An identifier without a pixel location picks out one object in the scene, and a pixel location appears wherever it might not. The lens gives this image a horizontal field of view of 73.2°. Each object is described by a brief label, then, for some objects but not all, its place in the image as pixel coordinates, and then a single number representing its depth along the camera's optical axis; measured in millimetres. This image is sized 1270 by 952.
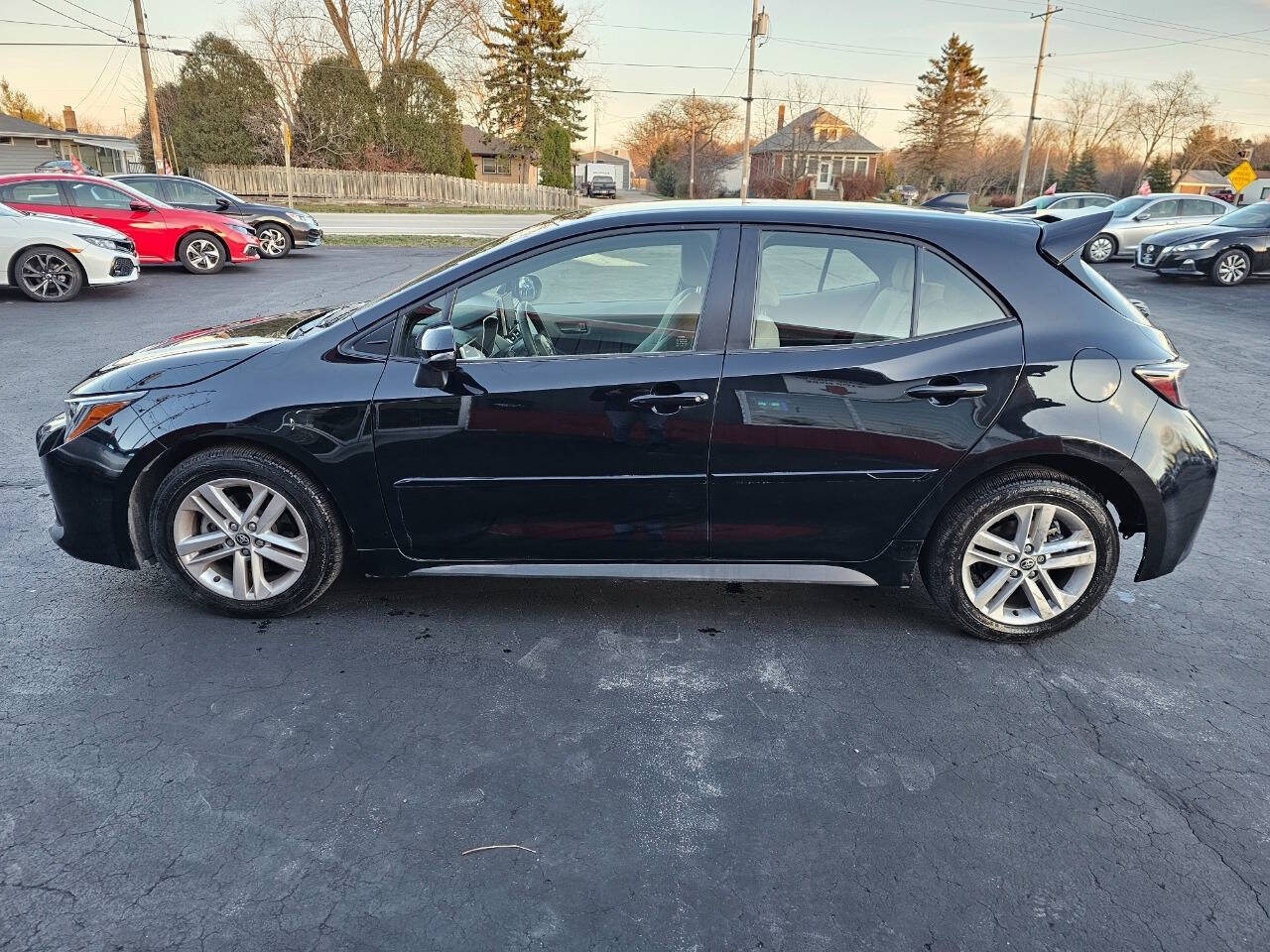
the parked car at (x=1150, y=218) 20578
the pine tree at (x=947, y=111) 65375
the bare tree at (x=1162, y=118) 70438
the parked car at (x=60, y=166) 21466
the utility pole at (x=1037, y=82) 43312
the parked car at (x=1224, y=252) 15828
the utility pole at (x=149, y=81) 26684
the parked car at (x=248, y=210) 16328
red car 13906
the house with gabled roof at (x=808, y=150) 50812
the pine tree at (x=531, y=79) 53281
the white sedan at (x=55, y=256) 11266
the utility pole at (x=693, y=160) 56366
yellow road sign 25516
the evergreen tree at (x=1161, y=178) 64625
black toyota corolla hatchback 3238
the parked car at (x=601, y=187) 57469
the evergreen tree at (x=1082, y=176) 67375
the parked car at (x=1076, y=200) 22109
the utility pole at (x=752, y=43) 32156
